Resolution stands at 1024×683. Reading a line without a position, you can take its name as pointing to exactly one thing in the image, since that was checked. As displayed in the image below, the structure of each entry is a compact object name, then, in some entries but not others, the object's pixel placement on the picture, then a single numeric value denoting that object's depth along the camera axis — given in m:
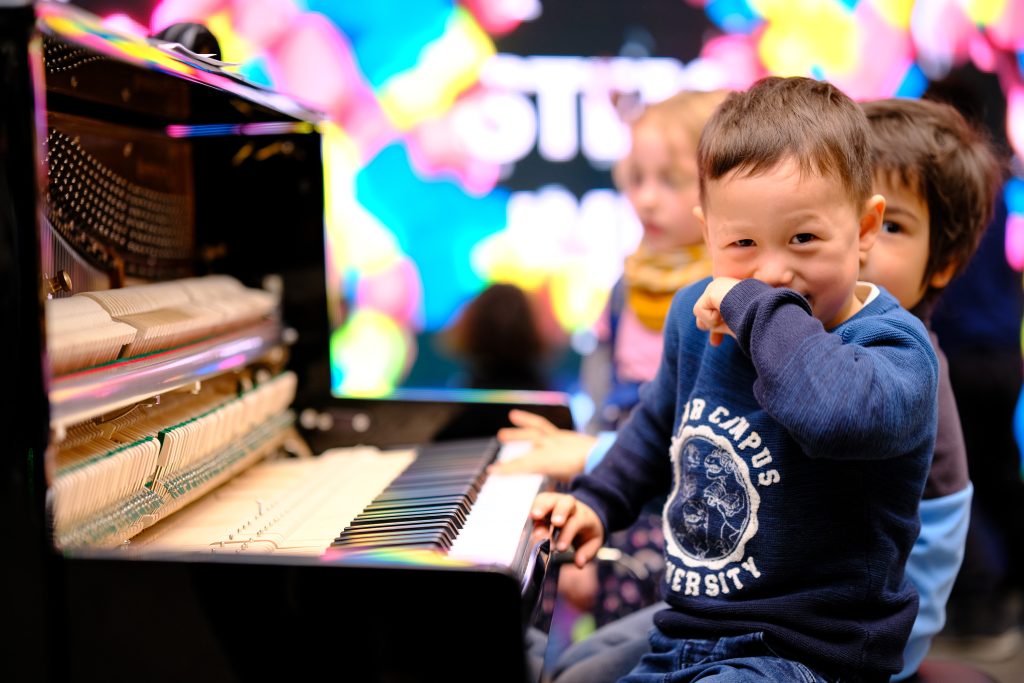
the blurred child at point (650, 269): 2.49
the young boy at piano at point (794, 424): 1.21
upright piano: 1.11
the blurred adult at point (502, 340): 3.84
